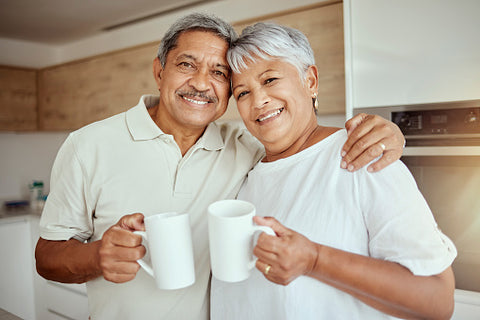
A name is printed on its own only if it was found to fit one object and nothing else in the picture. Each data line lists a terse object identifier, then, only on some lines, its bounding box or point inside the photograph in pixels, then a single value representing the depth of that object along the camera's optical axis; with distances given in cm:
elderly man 109
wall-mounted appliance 149
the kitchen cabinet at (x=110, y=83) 196
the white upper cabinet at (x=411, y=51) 146
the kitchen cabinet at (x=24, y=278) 308
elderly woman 74
